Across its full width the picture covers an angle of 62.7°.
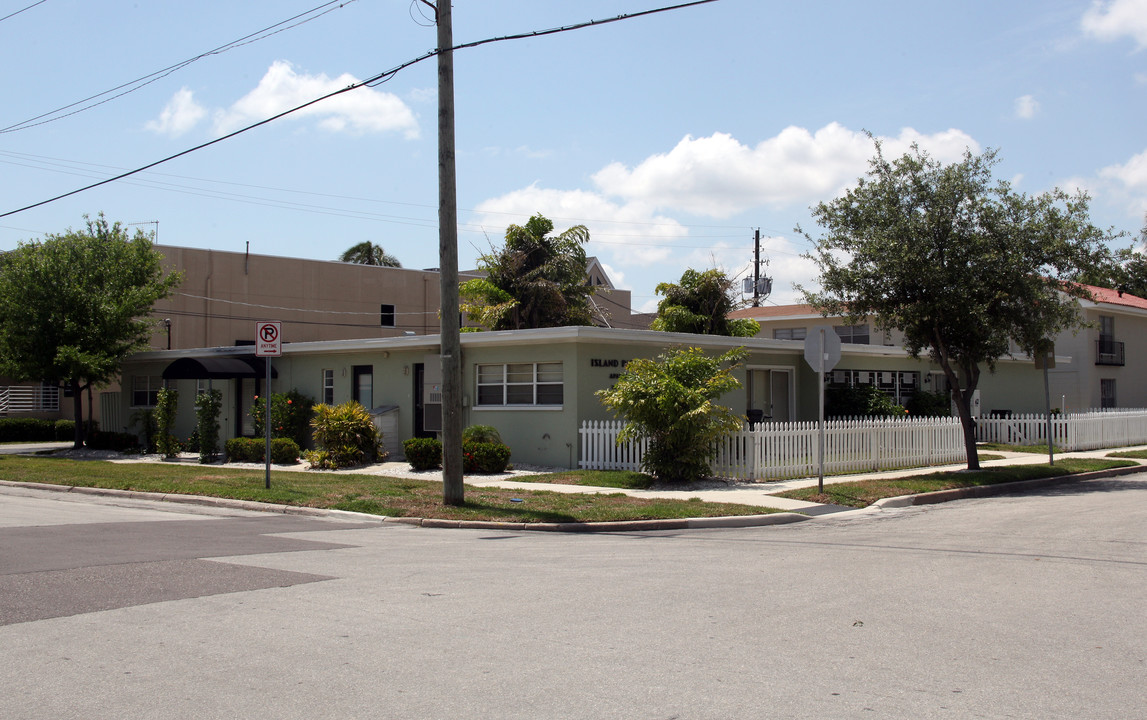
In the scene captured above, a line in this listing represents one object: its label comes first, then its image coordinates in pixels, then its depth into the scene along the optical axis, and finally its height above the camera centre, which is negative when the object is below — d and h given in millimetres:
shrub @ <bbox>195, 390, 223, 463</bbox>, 23516 -538
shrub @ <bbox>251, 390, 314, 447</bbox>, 23516 -277
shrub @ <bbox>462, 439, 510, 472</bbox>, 19141 -1093
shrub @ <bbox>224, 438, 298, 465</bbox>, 22297 -1110
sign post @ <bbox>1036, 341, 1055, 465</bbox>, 19375 +856
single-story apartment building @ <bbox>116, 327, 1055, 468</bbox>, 20016 +660
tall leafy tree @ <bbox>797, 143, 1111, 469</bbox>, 18062 +2746
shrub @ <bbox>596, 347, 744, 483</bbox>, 16625 -146
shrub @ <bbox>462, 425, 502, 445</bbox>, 19875 -654
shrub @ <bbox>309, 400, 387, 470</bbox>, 21062 -728
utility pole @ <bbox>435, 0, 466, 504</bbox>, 13648 +2122
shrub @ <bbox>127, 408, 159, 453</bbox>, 26859 -604
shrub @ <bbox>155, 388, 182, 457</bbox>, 25047 -379
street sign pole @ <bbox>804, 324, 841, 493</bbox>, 15484 +820
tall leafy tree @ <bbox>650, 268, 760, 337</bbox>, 33500 +3488
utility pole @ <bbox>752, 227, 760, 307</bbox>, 53012 +8208
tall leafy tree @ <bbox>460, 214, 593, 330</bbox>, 31609 +4106
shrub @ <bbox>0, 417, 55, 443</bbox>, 34688 -877
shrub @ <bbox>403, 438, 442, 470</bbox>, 19766 -1038
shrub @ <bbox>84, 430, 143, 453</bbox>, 27109 -1035
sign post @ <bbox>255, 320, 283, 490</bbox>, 15508 +1091
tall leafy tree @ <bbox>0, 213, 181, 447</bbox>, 26297 +2792
